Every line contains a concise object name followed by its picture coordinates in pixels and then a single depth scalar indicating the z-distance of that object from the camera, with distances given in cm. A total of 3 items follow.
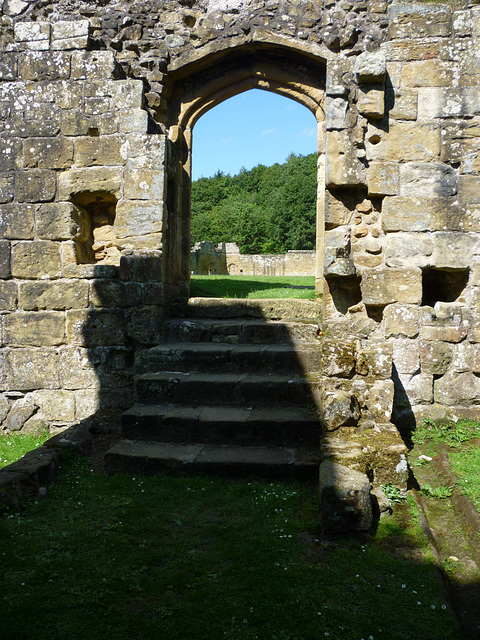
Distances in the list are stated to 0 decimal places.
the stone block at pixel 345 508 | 304
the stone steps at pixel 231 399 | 398
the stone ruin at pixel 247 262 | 2895
